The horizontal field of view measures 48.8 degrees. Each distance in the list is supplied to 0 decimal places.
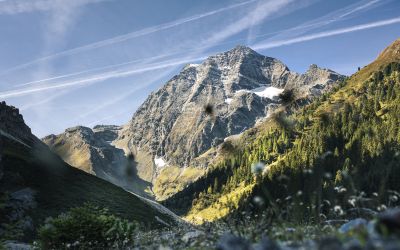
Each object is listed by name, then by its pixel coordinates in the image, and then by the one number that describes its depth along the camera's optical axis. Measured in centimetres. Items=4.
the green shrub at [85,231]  1947
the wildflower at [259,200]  755
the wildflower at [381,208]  888
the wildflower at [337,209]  823
